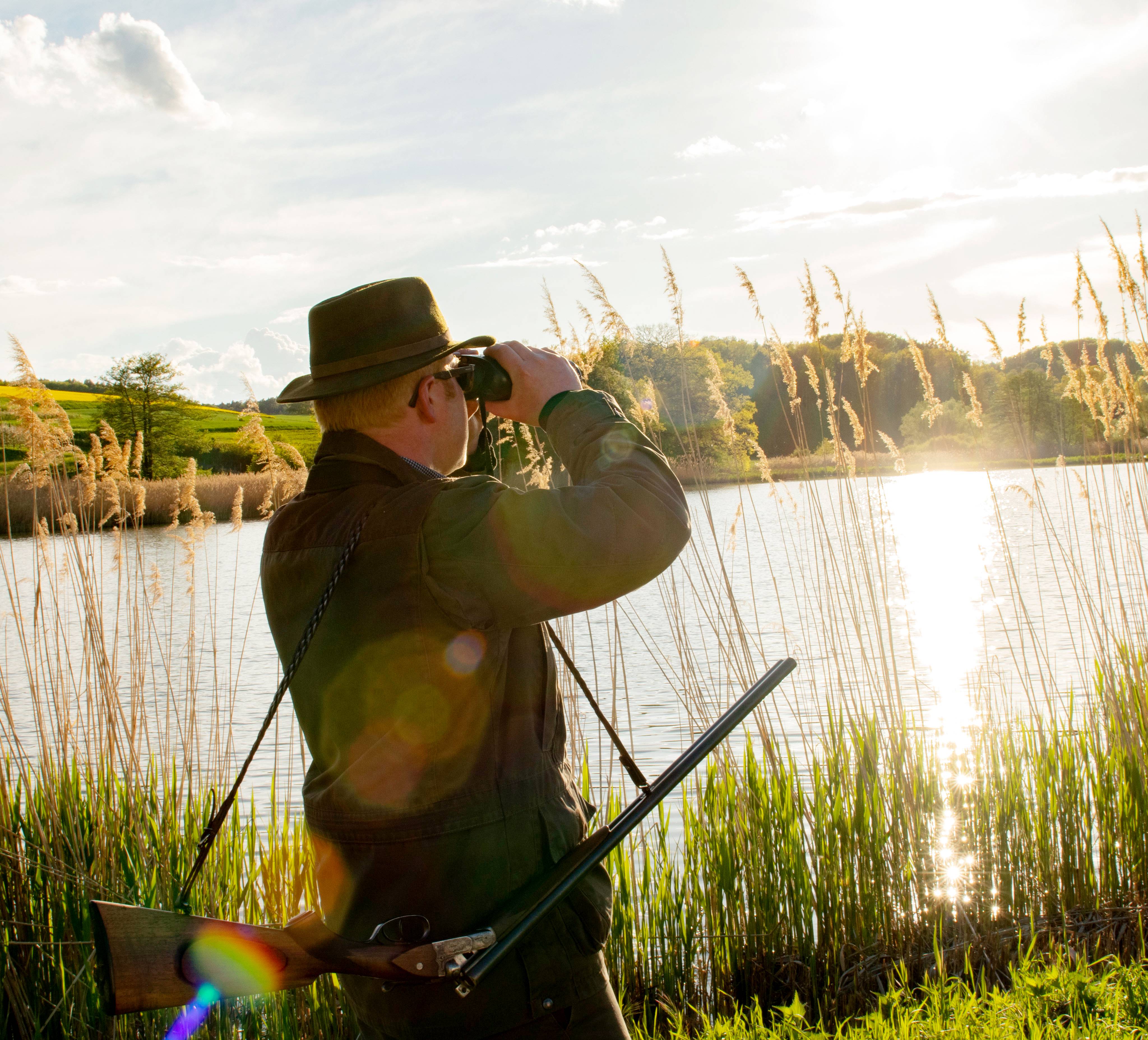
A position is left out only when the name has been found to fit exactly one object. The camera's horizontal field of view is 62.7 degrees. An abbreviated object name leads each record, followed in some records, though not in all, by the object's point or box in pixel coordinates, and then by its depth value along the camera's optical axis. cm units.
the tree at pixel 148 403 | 4144
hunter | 126
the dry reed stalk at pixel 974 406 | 386
